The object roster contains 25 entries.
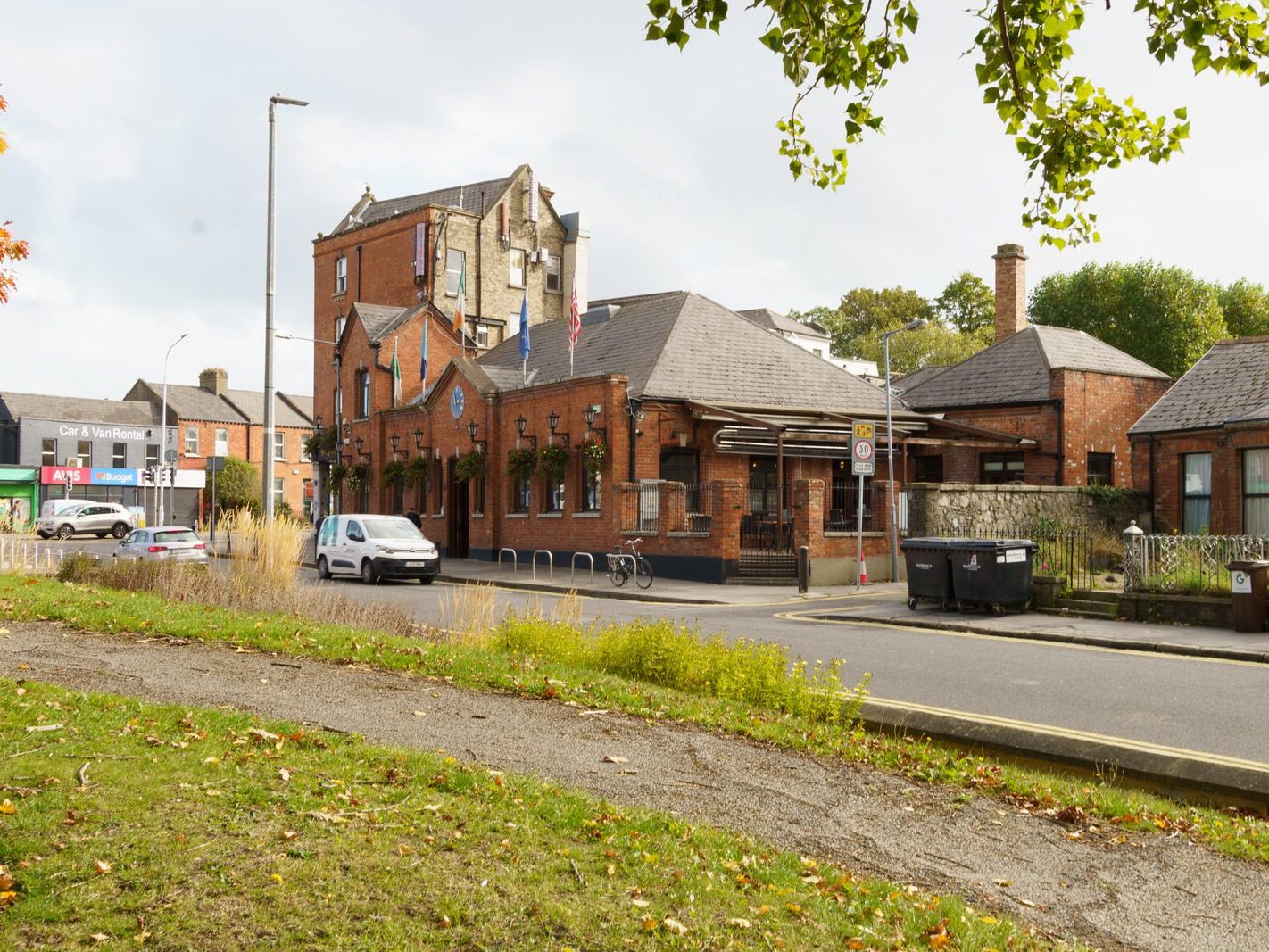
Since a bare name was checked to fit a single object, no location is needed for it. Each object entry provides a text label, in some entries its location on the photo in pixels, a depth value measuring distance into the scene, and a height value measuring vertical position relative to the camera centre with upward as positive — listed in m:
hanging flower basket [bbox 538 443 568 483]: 31.97 +1.59
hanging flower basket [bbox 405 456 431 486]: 38.94 +1.59
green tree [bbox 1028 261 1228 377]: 54.19 +10.58
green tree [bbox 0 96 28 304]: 11.28 +2.72
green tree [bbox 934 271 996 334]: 74.56 +14.64
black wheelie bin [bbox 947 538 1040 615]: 18.73 -0.93
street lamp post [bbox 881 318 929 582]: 27.16 -0.25
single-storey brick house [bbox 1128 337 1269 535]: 25.80 +1.83
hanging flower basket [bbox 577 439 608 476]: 30.37 +1.69
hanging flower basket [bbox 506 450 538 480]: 33.38 +1.57
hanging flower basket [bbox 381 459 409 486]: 40.03 +1.53
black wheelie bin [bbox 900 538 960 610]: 19.69 -0.95
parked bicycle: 26.19 -1.23
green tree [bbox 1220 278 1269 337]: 58.25 +11.18
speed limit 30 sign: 24.33 +1.46
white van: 26.78 -0.85
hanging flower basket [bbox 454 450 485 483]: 35.22 +1.56
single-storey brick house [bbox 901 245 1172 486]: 33.91 +3.59
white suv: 51.50 -0.41
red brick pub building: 28.53 +2.40
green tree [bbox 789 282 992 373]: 64.56 +12.99
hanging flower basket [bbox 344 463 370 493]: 42.88 +1.46
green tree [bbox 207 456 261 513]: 65.31 +1.78
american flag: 31.72 +5.53
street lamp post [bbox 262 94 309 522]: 21.09 +2.50
